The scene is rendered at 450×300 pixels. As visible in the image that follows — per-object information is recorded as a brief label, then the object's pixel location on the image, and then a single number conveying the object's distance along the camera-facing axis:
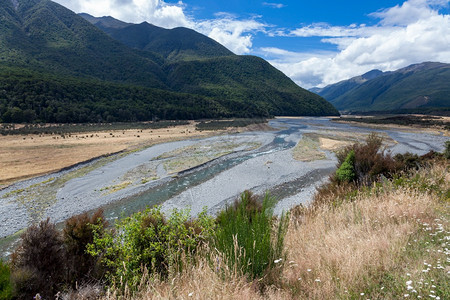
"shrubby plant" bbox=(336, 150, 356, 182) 11.13
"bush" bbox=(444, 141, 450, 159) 14.40
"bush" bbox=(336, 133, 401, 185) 10.57
